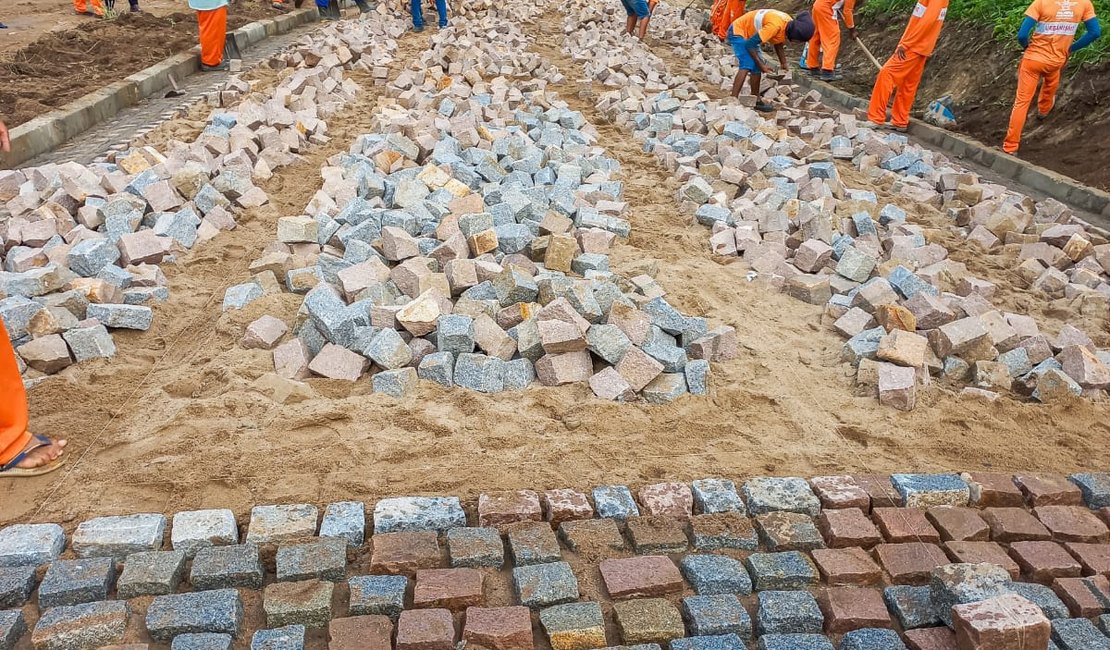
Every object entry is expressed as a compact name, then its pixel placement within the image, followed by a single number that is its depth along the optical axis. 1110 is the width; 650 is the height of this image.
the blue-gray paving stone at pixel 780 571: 2.61
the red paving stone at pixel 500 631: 2.30
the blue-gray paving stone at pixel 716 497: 2.95
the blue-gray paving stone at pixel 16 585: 2.43
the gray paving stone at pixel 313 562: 2.52
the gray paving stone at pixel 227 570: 2.49
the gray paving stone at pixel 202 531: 2.64
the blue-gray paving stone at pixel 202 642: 2.24
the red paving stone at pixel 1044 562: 2.76
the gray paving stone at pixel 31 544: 2.57
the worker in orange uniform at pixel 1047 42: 7.49
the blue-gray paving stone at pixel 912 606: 2.50
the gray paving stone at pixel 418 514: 2.76
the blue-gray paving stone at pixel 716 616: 2.41
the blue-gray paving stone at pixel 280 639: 2.27
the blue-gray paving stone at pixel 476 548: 2.61
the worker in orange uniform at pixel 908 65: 8.66
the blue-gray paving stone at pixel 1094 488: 3.18
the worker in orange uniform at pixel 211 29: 9.12
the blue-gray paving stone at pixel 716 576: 2.57
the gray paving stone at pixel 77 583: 2.42
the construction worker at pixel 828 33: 11.02
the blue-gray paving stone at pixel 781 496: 2.96
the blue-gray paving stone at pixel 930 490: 3.06
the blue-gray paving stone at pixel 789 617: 2.44
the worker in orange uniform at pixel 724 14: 13.76
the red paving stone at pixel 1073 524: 2.97
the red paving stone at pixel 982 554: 2.77
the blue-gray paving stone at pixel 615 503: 2.89
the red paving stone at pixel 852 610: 2.47
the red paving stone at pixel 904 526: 2.87
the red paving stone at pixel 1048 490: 3.14
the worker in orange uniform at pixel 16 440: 2.95
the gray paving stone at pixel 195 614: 2.31
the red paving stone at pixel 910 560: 2.69
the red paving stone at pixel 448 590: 2.44
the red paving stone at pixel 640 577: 2.54
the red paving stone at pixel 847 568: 2.65
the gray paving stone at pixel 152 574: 2.46
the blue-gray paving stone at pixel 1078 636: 2.43
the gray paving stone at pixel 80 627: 2.26
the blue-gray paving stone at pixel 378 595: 2.40
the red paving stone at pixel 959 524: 2.91
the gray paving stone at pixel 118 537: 2.62
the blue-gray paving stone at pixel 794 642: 2.34
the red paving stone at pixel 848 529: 2.83
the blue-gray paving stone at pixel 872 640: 2.37
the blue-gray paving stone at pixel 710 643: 2.32
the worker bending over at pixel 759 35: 9.09
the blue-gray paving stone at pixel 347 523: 2.70
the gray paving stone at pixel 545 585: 2.47
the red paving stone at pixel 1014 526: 2.94
